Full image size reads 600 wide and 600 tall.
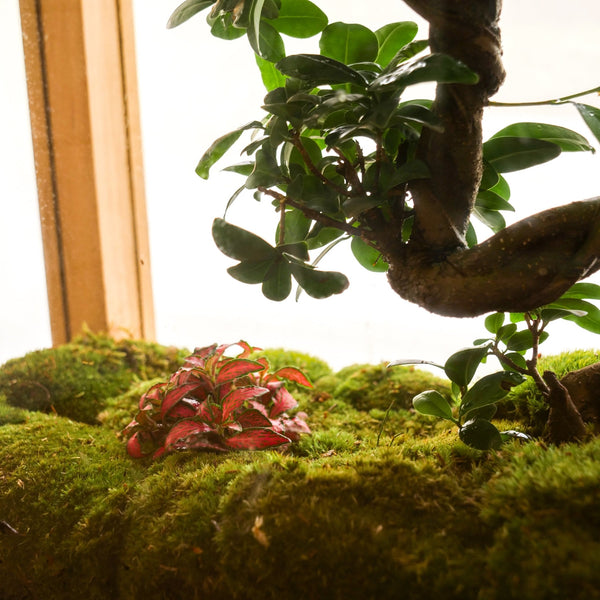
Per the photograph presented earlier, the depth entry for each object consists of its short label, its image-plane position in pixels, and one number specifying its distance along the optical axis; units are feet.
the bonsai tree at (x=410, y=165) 2.21
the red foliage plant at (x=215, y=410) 3.24
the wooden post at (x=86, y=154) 5.75
